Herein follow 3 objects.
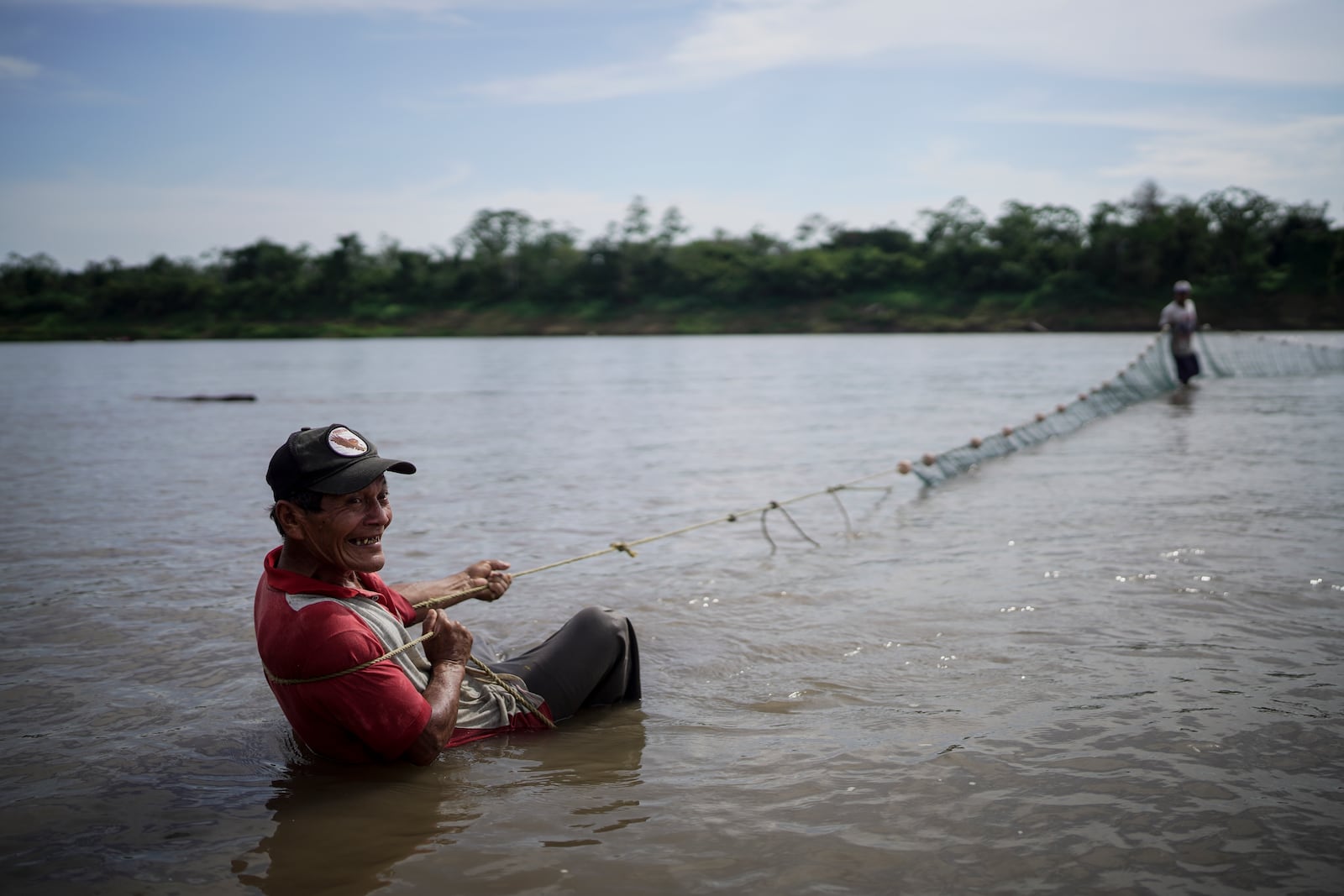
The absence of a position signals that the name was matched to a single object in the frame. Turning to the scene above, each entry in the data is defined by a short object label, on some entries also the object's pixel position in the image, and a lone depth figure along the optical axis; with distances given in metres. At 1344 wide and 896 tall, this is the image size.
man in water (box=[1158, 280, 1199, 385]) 22.05
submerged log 26.22
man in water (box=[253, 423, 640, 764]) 3.59
